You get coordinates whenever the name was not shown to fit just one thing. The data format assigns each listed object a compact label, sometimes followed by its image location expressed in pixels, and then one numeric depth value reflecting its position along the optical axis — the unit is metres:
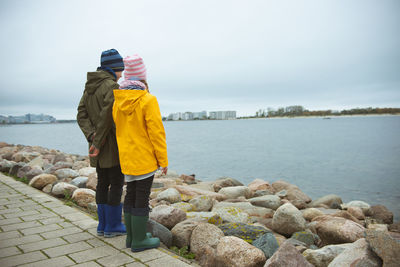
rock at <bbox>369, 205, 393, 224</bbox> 8.45
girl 3.14
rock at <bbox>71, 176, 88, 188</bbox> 6.80
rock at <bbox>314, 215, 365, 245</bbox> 4.66
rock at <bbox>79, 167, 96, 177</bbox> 8.59
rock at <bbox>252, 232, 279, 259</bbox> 3.46
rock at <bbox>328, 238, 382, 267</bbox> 2.88
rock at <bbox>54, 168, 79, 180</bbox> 7.82
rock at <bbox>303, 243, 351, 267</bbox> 3.66
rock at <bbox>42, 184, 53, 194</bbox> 6.24
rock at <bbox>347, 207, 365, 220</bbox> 8.10
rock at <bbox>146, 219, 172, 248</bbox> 3.78
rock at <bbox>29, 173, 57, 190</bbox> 6.51
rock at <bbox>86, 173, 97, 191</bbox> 6.57
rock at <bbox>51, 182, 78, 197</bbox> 5.81
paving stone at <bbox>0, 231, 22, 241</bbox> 3.77
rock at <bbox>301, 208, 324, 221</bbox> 7.19
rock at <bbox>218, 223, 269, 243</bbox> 3.90
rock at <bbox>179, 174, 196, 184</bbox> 12.88
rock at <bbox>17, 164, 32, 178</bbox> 7.56
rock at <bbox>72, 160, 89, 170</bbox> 10.75
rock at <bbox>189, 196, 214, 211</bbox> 6.10
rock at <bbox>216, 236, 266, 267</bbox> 3.14
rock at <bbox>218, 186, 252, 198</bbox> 9.14
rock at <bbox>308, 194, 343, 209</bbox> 9.68
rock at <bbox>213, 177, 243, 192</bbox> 10.64
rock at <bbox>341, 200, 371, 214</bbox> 8.95
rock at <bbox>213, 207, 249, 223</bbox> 5.07
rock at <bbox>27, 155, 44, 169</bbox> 10.17
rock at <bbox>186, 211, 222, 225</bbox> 4.52
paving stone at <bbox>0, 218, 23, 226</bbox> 4.30
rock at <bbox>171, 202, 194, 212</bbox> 5.55
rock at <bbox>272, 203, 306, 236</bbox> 5.36
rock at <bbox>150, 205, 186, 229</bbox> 4.27
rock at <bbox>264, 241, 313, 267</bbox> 2.85
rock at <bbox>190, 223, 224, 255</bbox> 3.62
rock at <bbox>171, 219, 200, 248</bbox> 3.80
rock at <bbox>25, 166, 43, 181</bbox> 7.19
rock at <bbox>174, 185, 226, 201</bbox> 7.84
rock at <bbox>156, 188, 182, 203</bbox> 6.49
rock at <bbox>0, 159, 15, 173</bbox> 8.77
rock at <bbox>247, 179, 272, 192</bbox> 11.25
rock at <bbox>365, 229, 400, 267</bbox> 2.75
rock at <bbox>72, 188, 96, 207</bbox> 5.26
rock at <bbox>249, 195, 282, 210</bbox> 7.74
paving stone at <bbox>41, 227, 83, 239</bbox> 3.81
